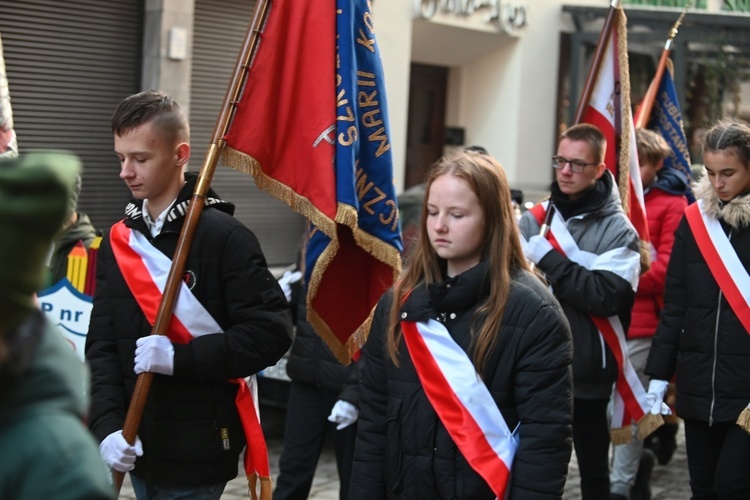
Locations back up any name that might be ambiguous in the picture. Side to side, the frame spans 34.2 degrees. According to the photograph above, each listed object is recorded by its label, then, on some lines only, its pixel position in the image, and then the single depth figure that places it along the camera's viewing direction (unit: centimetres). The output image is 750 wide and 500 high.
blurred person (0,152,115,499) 166
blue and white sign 652
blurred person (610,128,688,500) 702
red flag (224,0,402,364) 460
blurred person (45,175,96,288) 654
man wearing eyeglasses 580
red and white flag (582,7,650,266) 678
